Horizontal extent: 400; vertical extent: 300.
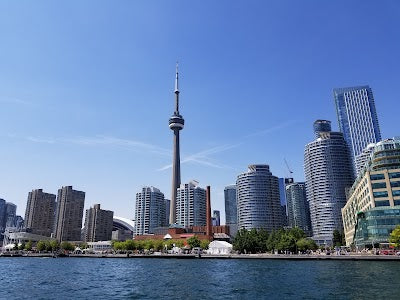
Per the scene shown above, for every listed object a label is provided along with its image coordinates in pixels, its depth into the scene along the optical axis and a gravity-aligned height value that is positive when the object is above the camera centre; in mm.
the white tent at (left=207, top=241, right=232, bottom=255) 163000 +4083
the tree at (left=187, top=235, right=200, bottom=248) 193125 +8020
